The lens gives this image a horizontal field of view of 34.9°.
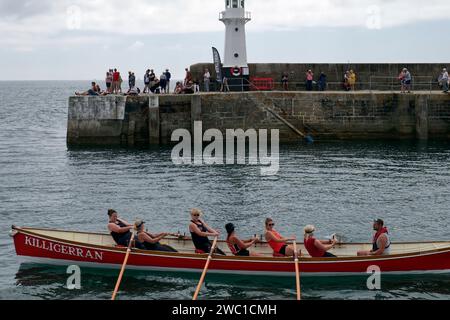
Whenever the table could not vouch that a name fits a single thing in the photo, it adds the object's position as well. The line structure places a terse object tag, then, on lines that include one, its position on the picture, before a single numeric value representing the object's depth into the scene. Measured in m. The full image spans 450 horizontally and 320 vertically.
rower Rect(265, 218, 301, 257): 18.57
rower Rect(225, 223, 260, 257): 18.64
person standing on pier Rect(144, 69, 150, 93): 42.59
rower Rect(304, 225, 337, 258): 18.34
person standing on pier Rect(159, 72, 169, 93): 41.78
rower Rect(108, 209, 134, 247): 19.17
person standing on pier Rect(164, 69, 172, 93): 42.20
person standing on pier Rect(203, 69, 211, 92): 42.41
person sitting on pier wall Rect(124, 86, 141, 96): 40.12
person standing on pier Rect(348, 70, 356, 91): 43.41
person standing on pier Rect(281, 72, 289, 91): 43.44
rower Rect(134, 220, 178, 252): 19.00
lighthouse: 43.56
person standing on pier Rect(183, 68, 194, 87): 42.14
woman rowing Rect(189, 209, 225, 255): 18.95
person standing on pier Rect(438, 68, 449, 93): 41.37
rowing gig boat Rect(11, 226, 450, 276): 18.42
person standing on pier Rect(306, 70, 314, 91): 42.75
